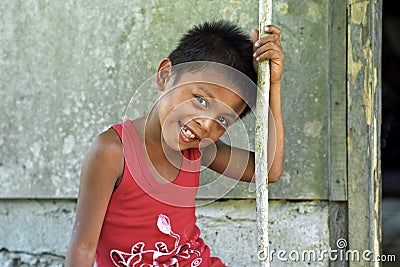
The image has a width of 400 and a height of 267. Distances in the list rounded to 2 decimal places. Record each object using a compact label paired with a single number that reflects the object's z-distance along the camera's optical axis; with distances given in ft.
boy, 4.80
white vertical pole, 4.69
